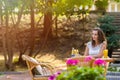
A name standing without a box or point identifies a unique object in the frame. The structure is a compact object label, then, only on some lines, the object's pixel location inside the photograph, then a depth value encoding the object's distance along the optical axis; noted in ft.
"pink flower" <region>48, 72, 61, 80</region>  16.52
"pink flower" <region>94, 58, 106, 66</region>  17.97
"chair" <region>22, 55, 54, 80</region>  22.66
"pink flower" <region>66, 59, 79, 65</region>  17.10
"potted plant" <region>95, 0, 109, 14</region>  49.09
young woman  24.79
